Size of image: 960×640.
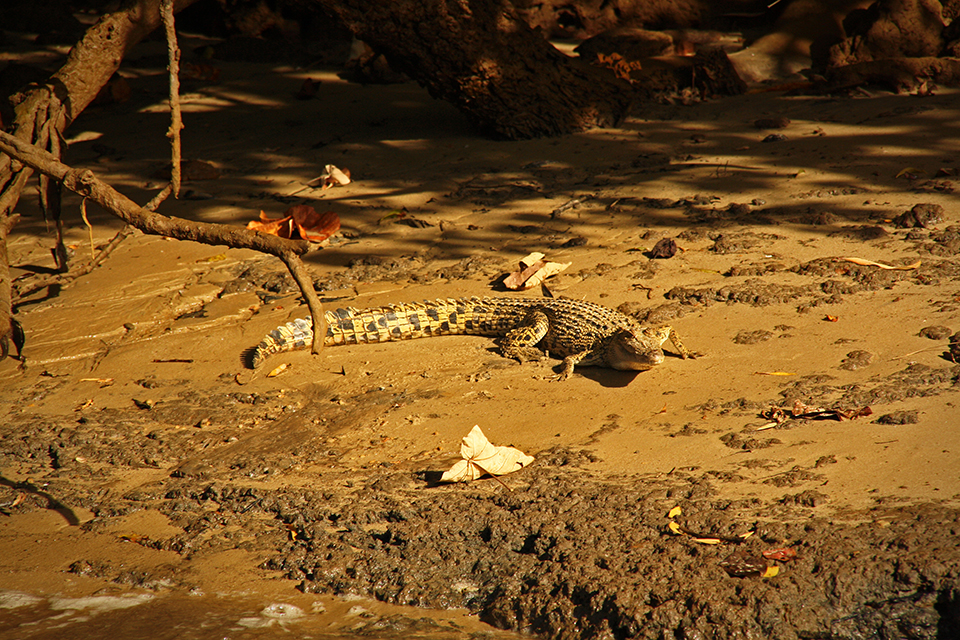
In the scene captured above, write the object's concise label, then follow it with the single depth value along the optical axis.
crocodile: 9.16
